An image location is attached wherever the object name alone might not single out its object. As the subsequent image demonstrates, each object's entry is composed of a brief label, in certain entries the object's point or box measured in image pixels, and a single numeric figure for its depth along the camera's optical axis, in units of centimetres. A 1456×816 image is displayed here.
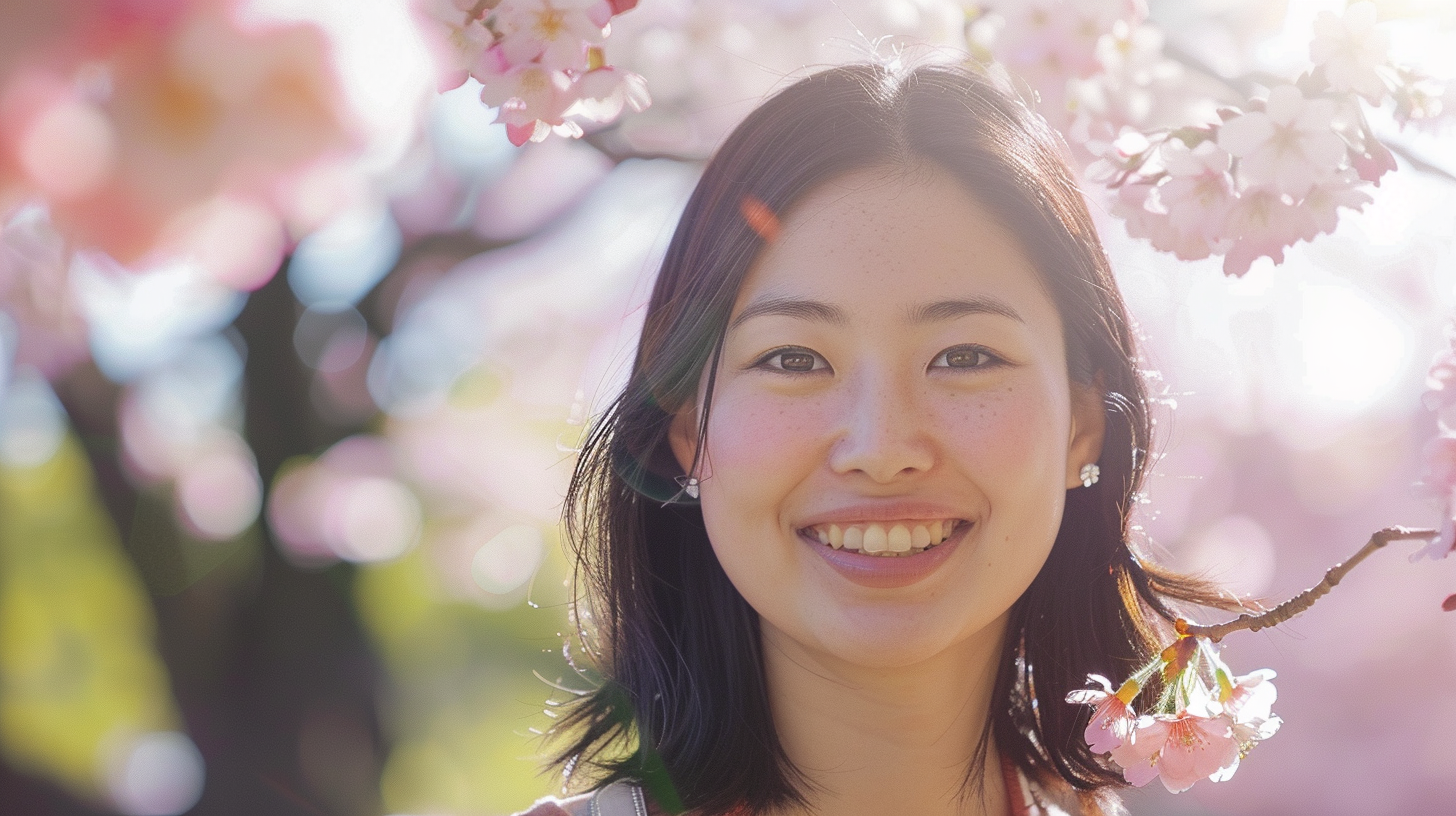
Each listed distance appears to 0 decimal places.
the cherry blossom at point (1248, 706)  102
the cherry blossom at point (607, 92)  108
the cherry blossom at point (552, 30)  106
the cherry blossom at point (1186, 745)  101
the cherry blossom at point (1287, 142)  103
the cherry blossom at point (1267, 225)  107
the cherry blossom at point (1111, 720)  102
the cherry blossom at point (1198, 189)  107
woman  103
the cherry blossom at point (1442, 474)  89
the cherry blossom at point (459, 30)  106
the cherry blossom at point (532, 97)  107
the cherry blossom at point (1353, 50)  102
